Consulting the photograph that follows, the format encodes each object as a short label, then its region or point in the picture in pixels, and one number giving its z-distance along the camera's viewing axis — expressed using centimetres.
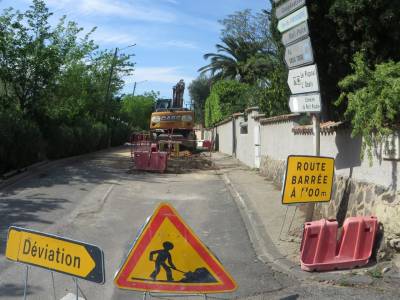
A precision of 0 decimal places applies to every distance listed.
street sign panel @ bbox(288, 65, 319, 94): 825
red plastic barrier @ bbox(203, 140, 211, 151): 3725
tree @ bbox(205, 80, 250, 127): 3520
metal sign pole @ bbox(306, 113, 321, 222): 849
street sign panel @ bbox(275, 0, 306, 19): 835
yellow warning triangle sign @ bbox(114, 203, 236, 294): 507
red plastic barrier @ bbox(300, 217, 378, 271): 693
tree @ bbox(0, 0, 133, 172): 1772
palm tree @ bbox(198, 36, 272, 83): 4909
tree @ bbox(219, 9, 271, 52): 5434
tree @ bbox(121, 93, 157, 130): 6719
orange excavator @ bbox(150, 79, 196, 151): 3025
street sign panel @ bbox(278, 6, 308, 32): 825
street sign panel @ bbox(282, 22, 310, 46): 830
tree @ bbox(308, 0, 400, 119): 963
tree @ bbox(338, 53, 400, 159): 698
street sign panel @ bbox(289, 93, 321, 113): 824
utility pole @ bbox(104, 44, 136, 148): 3859
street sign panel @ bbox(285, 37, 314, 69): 825
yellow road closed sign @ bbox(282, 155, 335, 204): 785
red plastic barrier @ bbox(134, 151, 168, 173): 1991
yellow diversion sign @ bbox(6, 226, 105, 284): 464
